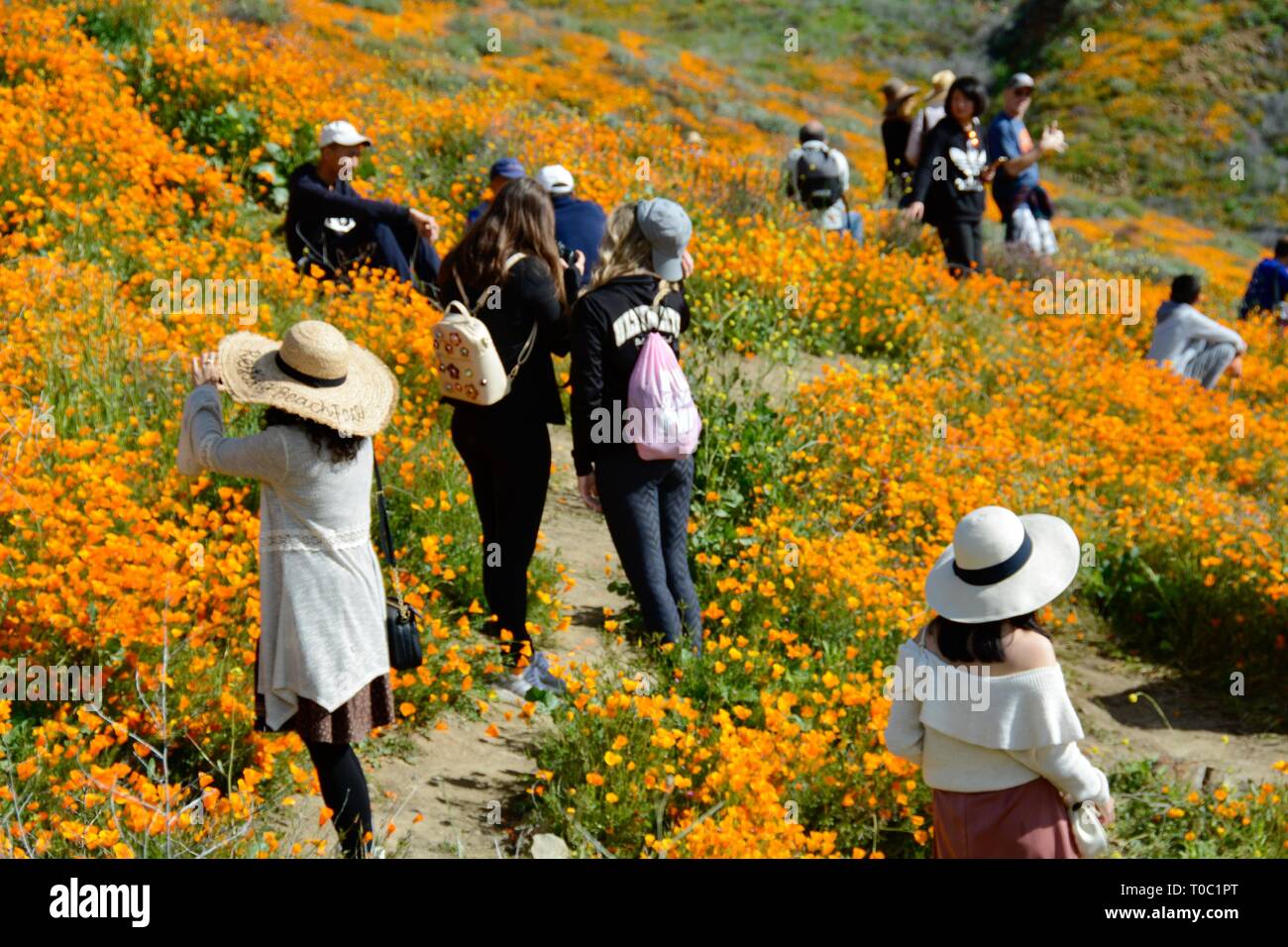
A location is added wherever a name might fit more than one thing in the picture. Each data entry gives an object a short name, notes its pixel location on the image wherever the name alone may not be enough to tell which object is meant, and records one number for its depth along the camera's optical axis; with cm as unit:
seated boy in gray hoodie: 934
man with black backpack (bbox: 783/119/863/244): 1002
